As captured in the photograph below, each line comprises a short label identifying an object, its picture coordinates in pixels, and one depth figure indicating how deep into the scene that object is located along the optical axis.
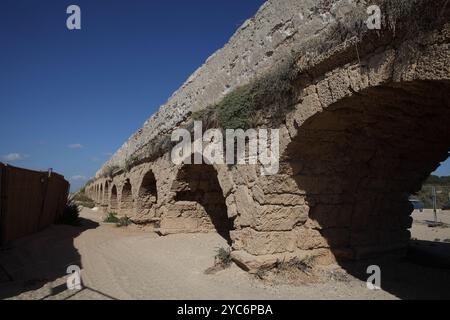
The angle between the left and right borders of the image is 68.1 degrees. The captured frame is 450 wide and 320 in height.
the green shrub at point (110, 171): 16.10
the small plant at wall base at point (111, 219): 13.15
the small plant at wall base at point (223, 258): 5.13
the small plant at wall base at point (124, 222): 11.48
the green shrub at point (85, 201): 24.83
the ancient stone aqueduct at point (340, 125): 3.06
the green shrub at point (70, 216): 10.16
